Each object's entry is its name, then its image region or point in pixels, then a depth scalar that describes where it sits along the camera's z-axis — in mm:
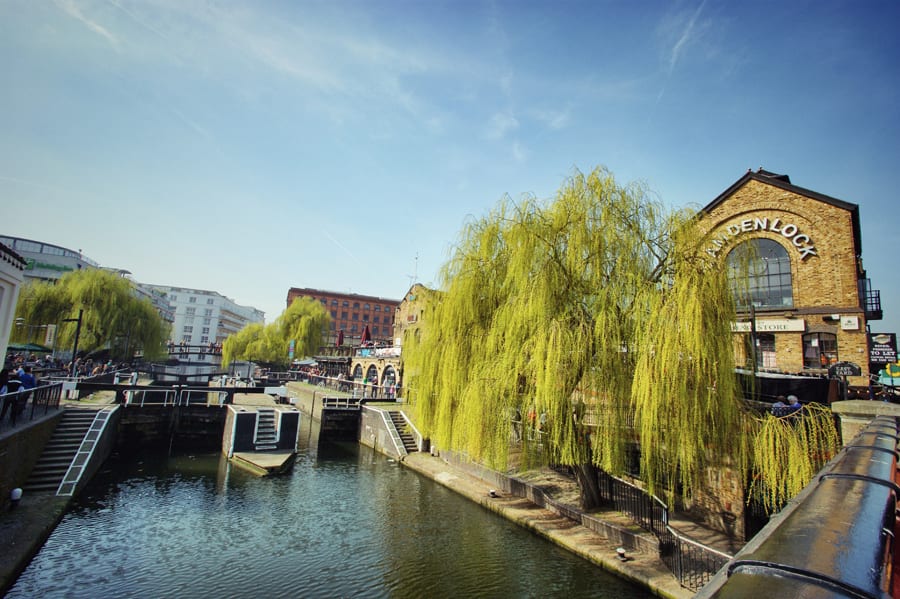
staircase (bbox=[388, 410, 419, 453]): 23211
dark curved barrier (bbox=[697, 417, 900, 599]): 1120
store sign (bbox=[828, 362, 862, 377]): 12567
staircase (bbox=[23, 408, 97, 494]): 13500
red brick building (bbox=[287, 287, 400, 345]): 92750
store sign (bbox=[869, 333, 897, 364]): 17156
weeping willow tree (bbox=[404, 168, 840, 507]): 9898
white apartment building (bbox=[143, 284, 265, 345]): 118938
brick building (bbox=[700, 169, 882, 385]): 17422
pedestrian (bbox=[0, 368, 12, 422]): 12559
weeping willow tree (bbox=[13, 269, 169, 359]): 35438
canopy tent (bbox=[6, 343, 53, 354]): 22834
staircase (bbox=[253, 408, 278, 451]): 21852
